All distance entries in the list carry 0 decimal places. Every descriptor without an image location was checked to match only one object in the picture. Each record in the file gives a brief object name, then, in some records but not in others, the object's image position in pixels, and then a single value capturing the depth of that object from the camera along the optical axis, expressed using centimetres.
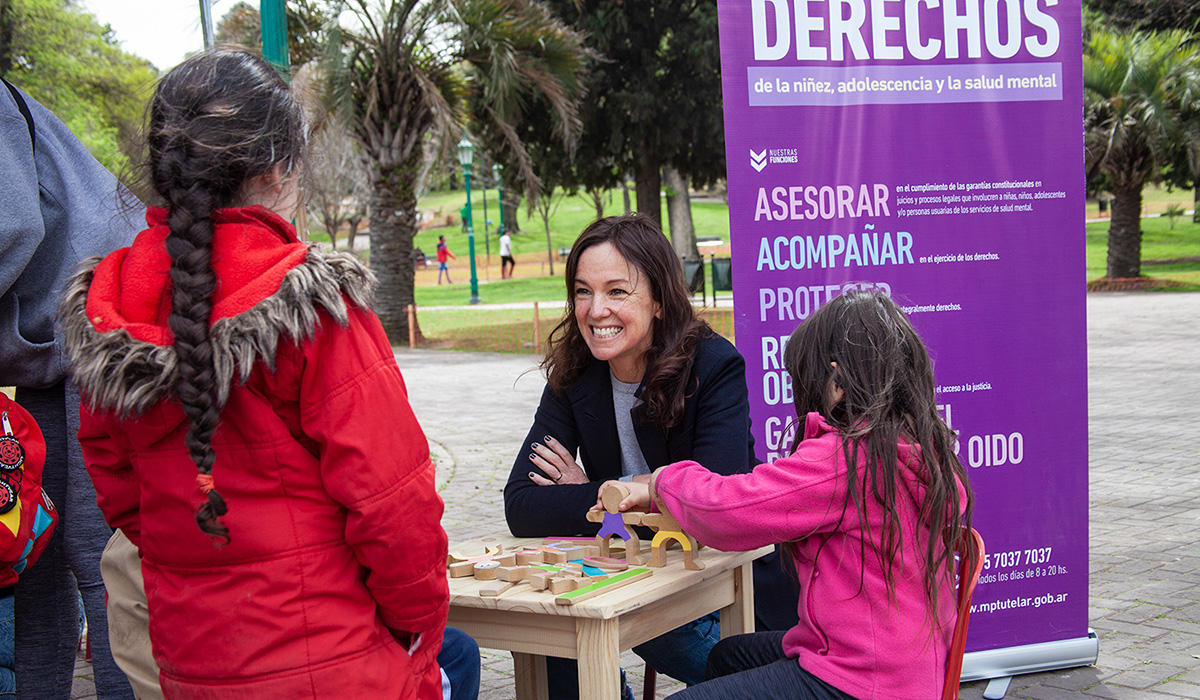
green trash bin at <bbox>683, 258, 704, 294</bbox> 1972
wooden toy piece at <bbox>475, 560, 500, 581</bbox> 238
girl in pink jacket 210
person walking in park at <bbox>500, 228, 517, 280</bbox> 3678
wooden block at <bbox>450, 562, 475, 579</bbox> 246
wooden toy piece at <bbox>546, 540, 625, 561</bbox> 253
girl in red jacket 157
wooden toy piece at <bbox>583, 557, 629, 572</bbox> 239
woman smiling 281
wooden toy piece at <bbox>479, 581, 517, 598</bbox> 225
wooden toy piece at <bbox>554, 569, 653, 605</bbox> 210
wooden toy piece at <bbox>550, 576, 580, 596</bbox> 218
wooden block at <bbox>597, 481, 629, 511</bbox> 246
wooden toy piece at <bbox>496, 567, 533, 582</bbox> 232
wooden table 211
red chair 218
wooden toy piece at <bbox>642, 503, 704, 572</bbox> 238
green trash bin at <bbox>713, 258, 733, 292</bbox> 2075
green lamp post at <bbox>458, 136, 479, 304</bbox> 2571
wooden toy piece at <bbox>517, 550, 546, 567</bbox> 247
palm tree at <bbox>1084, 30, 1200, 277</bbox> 2122
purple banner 339
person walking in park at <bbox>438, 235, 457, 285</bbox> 3697
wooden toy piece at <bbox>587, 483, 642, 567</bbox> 246
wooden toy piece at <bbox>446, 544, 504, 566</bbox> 252
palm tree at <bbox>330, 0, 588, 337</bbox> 1445
